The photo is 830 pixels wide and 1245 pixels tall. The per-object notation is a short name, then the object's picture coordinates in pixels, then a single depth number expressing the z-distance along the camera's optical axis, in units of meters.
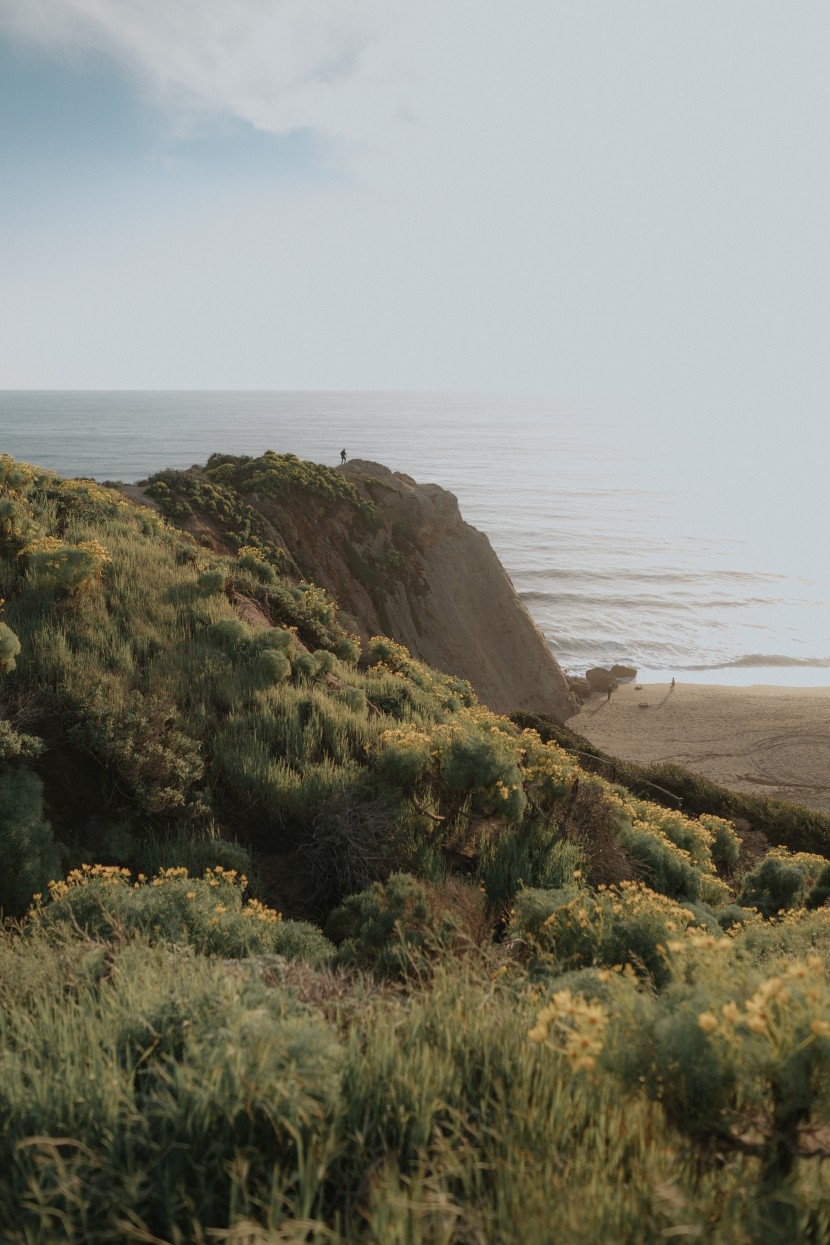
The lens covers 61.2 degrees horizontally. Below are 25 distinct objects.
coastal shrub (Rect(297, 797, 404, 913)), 6.05
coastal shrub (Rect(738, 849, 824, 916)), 8.51
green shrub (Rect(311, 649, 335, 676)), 10.12
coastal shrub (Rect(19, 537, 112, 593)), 8.34
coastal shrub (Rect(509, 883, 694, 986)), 4.37
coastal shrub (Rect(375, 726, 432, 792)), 7.31
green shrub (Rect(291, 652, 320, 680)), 9.45
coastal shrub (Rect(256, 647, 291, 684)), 8.76
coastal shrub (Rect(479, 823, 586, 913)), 6.29
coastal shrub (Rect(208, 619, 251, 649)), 9.26
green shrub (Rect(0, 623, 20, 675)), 6.52
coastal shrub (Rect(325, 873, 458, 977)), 4.39
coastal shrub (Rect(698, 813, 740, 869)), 10.84
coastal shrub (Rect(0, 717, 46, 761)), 5.83
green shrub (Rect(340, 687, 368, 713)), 9.10
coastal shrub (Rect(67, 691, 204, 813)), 6.27
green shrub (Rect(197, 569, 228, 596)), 10.44
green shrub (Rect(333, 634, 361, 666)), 11.91
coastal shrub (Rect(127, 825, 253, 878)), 5.82
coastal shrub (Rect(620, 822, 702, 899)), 7.64
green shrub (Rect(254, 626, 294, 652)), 9.23
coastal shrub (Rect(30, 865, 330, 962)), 4.25
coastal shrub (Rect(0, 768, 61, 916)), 5.05
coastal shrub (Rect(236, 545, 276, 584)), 13.88
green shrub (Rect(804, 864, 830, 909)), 8.79
